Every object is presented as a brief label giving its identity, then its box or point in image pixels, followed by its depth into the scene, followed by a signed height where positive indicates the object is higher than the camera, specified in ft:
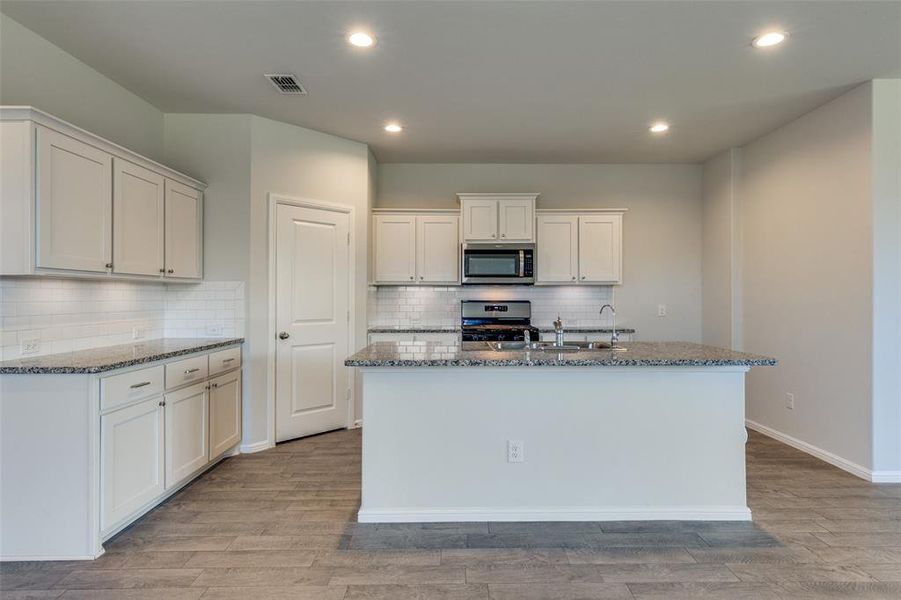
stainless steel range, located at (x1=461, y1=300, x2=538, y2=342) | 16.39 -0.50
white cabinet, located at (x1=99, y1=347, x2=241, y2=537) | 7.39 -2.64
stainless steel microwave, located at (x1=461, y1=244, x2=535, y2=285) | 15.44 +1.26
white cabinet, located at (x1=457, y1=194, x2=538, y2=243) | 15.52 +2.82
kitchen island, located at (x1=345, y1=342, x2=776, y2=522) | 8.23 -2.62
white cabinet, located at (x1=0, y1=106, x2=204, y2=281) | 7.07 +1.76
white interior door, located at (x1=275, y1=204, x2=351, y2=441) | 12.71 -0.58
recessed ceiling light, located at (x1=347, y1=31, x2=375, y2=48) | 8.37 +5.01
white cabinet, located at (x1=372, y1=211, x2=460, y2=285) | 15.74 +1.85
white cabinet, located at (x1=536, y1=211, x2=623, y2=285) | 15.93 +2.08
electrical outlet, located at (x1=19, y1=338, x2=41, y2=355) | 8.02 -0.86
